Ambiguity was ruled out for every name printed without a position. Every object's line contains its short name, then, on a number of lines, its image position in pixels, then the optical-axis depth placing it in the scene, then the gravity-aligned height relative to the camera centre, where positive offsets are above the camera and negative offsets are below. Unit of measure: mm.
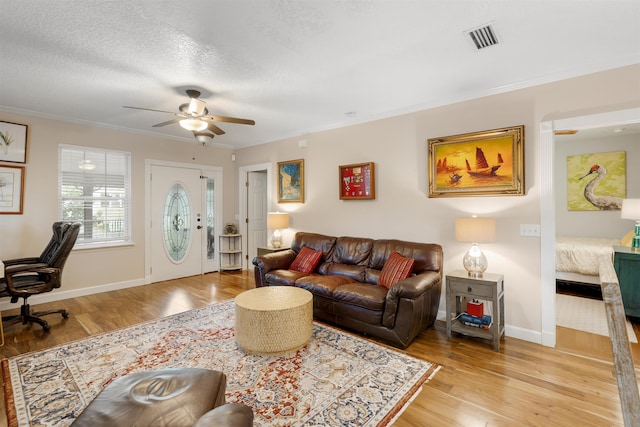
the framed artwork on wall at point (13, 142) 3758 +951
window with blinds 4336 +361
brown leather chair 1218 -861
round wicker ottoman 2525 -946
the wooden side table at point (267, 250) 4827 -558
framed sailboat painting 3004 +552
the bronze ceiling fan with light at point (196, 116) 3137 +1060
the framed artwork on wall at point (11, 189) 3758 +353
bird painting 5090 +593
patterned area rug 1908 -1230
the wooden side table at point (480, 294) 2736 -760
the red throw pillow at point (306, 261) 3980 -616
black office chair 3055 -659
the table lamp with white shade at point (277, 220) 4941 -76
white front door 5176 -134
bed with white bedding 4176 -584
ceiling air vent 2141 +1328
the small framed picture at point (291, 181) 5012 +590
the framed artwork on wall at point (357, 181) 4070 +481
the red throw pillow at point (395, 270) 3184 -598
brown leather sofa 2758 -756
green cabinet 3250 -690
